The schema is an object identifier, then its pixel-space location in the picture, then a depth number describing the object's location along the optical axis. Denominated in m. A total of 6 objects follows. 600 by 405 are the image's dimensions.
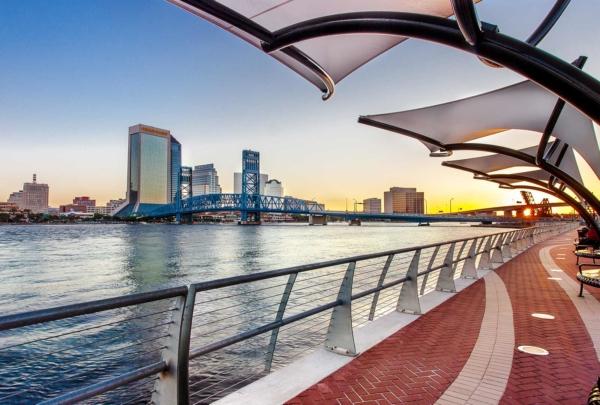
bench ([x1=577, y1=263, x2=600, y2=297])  6.04
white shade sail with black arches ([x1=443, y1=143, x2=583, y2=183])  14.53
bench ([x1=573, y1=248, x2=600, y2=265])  8.51
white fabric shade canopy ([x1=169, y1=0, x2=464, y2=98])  4.79
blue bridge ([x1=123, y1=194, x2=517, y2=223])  104.94
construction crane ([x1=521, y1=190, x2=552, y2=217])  73.21
